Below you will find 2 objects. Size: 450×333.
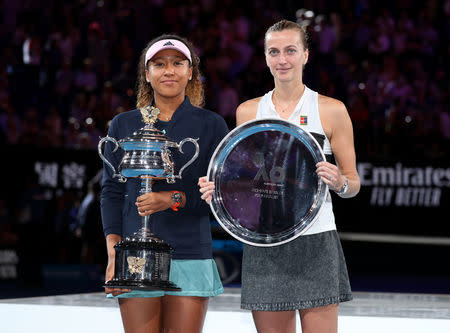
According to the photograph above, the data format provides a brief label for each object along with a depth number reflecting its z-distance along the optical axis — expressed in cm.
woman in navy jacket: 530
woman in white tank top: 537
